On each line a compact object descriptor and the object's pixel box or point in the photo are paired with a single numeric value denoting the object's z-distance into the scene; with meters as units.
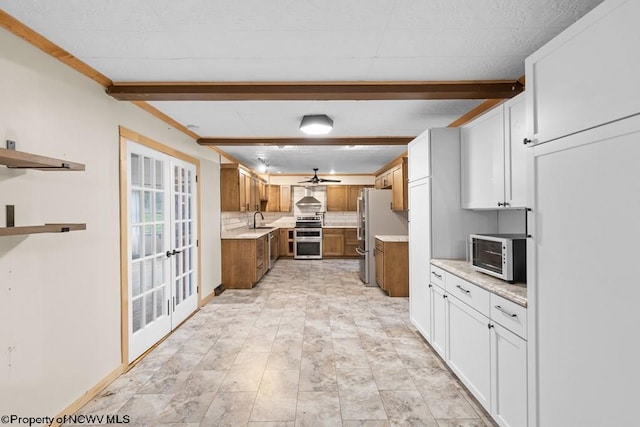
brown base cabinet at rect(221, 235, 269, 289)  5.54
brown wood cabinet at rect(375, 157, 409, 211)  5.13
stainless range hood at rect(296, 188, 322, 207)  9.02
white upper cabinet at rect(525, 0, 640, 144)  1.15
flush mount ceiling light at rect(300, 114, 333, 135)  3.47
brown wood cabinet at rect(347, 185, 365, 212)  9.19
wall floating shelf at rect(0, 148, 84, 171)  1.49
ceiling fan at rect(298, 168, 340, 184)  7.49
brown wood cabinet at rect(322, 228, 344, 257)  8.77
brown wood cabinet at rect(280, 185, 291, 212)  9.26
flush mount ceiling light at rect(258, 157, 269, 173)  6.82
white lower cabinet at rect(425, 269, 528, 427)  1.75
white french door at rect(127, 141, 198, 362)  2.96
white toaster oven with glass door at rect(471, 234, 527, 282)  2.03
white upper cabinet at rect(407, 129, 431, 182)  3.12
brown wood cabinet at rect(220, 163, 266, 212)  5.67
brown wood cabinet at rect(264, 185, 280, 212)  9.17
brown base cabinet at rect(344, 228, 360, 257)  8.77
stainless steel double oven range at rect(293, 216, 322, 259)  8.66
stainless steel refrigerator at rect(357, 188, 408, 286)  5.75
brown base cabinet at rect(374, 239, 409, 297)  5.02
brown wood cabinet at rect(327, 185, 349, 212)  9.20
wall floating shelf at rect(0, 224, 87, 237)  1.52
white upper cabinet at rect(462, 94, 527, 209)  2.21
